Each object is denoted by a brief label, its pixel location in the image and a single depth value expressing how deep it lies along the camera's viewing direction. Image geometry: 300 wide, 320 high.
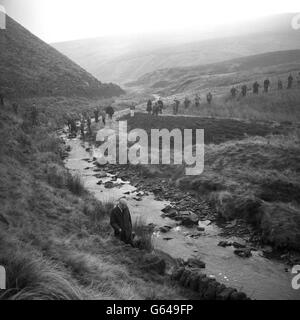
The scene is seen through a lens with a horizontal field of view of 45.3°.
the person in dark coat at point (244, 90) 43.62
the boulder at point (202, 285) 9.00
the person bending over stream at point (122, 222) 10.70
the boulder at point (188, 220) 14.55
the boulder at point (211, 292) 8.69
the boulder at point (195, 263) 11.03
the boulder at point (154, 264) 9.63
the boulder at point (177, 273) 9.62
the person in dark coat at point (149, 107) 40.00
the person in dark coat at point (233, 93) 44.27
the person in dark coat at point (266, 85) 44.38
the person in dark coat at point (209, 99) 43.17
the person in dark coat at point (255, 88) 43.94
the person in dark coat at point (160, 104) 42.59
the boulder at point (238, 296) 8.39
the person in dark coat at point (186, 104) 42.75
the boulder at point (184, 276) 9.40
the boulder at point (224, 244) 12.74
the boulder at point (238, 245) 12.54
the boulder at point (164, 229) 13.88
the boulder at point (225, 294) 8.49
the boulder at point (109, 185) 19.55
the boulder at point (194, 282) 9.20
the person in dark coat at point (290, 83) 44.01
